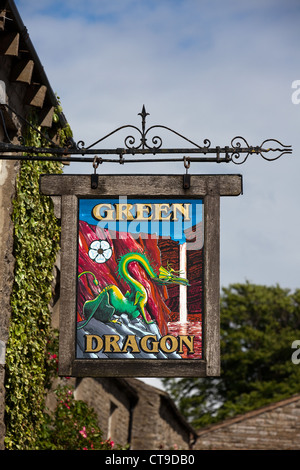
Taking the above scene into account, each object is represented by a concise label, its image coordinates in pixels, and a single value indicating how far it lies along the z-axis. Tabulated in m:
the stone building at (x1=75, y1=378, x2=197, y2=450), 19.83
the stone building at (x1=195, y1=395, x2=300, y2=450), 25.39
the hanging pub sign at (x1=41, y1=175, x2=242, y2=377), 6.42
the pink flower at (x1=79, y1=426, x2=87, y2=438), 12.77
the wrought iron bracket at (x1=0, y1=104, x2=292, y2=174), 6.82
